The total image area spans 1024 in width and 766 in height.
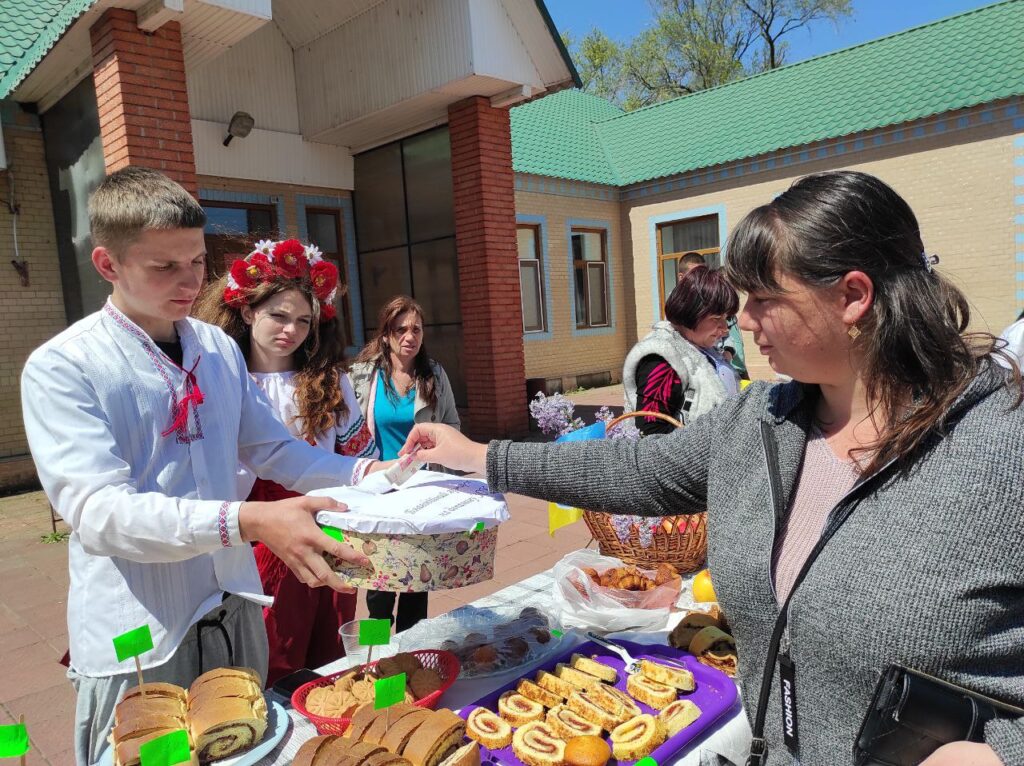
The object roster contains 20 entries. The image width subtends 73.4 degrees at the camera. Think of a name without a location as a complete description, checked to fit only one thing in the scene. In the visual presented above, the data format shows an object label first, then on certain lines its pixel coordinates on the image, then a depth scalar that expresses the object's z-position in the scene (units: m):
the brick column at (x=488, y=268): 8.05
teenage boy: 1.46
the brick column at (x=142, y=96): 5.55
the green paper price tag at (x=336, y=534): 1.48
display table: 1.50
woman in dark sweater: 1.11
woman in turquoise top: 3.96
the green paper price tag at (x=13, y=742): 1.16
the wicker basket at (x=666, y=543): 2.35
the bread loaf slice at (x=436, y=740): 1.33
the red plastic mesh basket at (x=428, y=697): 1.54
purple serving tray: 1.46
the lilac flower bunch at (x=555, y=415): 2.89
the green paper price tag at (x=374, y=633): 1.54
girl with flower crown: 2.68
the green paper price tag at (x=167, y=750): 1.22
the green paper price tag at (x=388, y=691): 1.40
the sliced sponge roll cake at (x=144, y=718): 1.34
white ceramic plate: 1.45
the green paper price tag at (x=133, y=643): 1.40
